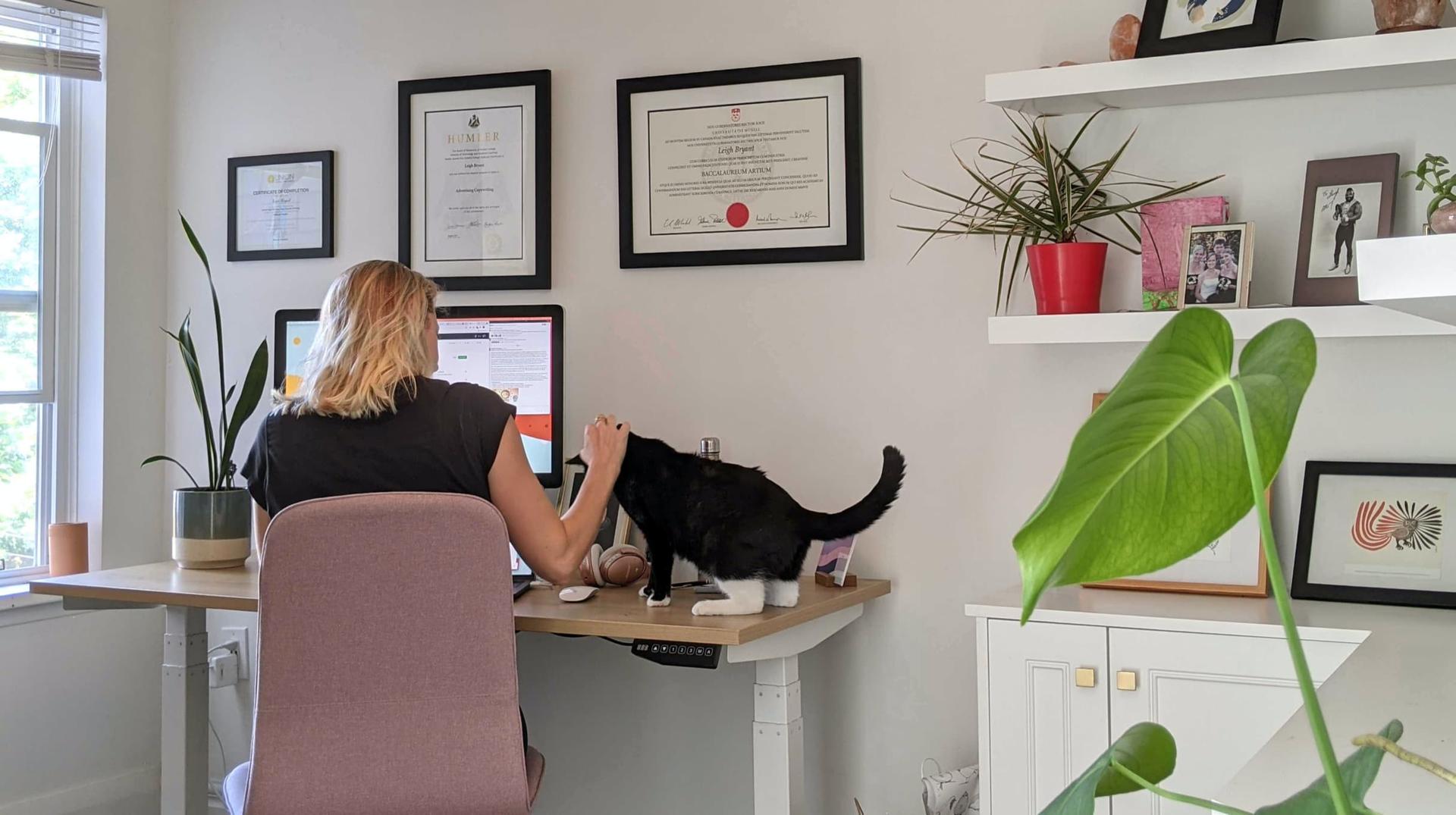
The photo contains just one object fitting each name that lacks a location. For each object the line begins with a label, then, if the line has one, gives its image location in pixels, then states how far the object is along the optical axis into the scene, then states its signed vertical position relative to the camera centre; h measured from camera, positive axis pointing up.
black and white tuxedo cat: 2.09 -0.17
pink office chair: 1.69 -0.33
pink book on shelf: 2.17 +0.33
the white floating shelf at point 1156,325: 1.92 +0.16
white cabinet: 1.81 -0.43
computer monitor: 2.63 +0.14
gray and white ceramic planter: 2.60 -0.21
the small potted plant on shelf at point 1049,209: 2.17 +0.40
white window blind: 2.91 +0.97
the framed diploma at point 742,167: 2.52 +0.55
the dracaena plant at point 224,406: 2.61 +0.06
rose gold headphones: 2.40 -0.28
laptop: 2.34 -0.30
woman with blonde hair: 1.89 +0.00
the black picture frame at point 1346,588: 1.98 -0.23
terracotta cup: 2.90 -0.28
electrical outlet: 3.15 -0.58
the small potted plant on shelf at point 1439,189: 1.76 +0.36
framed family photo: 2.09 +0.27
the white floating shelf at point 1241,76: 1.91 +0.58
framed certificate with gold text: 2.81 +0.58
